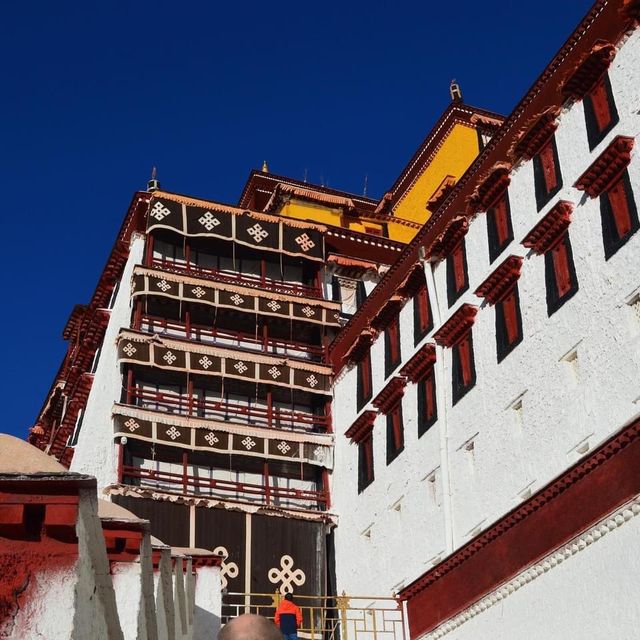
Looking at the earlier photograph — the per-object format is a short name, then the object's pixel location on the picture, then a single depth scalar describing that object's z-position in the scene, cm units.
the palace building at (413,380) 1564
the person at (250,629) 433
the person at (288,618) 1545
